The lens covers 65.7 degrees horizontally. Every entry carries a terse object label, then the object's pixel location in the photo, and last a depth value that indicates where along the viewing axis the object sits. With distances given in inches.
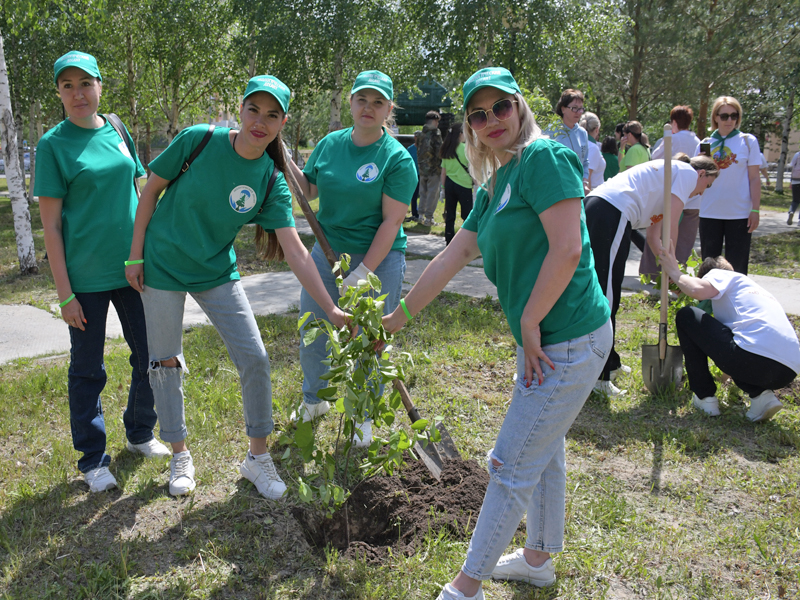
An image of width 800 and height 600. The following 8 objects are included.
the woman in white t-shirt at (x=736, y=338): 144.0
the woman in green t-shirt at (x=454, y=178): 341.4
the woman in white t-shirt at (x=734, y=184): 221.3
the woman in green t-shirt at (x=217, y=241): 101.8
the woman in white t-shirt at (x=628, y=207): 153.1
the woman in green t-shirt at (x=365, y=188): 125.6
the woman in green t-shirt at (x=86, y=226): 110.2
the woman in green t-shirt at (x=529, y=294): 73.9
